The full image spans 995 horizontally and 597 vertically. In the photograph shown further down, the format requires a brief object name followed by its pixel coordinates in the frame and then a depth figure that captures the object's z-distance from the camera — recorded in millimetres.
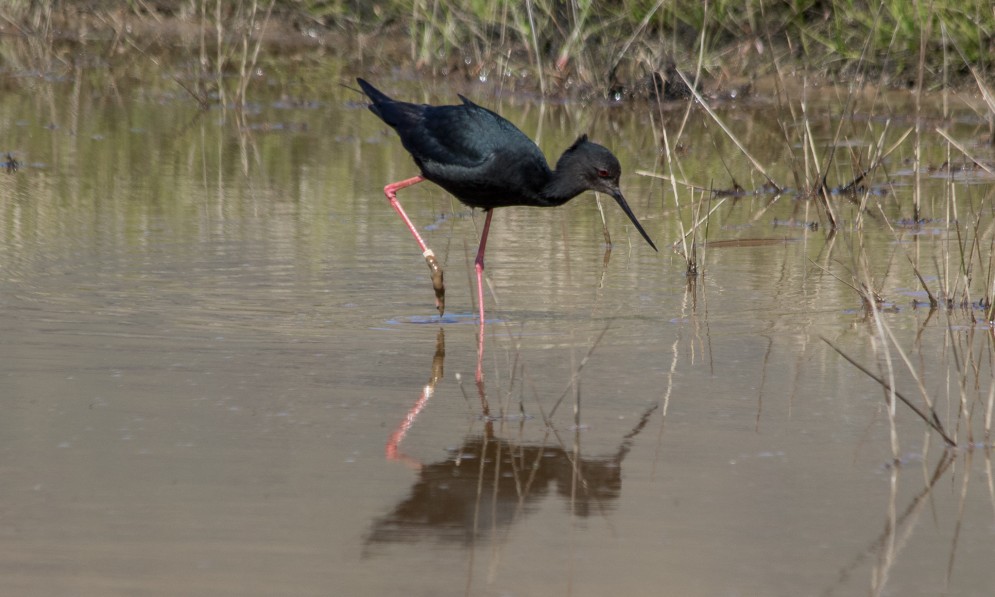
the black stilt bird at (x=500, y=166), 12117
